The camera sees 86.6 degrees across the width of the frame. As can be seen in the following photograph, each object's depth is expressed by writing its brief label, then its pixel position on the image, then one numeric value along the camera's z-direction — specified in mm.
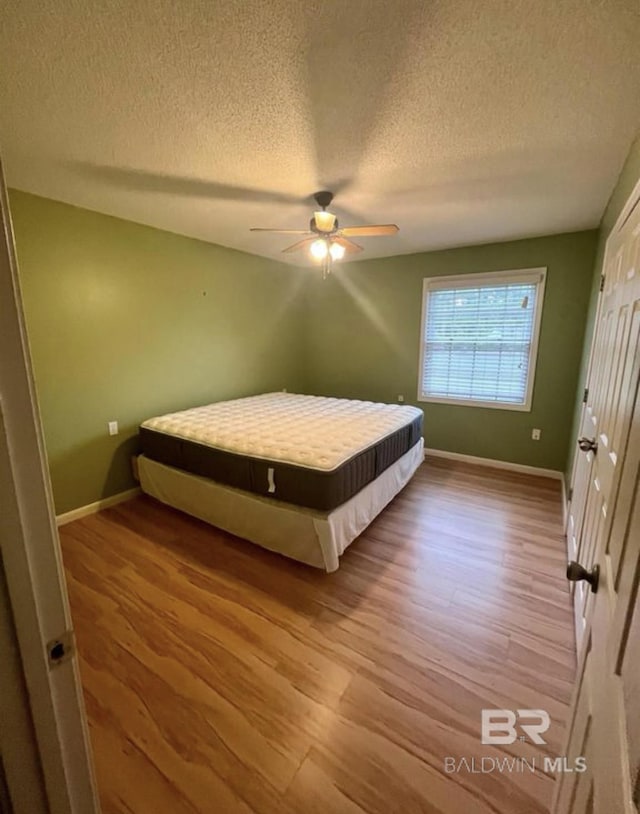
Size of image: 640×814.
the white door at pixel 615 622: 478
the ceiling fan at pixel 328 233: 2347
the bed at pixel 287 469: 2053
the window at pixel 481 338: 3479
